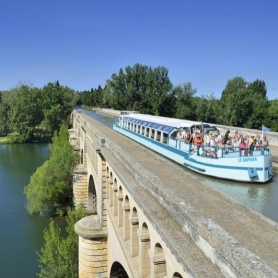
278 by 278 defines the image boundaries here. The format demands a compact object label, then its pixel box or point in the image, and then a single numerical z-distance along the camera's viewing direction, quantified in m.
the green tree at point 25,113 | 82.06
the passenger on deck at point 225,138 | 14.52
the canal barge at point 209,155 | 12.32
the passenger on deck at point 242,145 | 13.10
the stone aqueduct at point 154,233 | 4.74
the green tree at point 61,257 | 18.96
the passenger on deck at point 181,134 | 16.56
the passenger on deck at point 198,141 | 14.35
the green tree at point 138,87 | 75.69
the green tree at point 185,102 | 67.38
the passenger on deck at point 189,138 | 15.44
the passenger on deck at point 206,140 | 14.79
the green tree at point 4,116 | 91.06
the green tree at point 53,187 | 30.14
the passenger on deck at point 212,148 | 13.61
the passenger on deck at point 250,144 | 12.96
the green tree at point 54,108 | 83.75
